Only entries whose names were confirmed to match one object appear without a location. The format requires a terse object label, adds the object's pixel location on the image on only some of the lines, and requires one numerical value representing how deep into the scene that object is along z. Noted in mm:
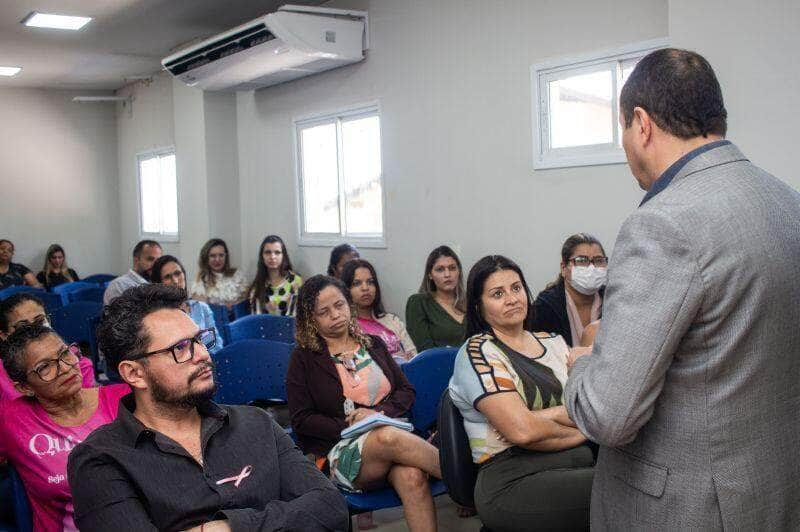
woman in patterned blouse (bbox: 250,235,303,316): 6227
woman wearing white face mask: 3678
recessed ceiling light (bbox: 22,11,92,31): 6629
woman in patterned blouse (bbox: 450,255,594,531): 2195
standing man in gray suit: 1214
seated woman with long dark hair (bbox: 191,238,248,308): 6566
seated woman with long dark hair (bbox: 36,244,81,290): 9742
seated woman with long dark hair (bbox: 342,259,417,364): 4520
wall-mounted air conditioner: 5484
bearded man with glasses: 1717
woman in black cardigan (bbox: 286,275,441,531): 2771
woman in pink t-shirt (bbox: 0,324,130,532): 2316
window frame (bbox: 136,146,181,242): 9367
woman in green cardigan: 4582
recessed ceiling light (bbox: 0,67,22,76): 8938
